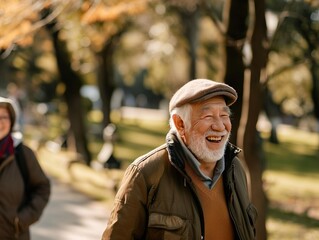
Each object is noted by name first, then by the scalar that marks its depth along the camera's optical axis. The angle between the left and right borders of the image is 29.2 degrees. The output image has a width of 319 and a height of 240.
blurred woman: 4.61
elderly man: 3.09
